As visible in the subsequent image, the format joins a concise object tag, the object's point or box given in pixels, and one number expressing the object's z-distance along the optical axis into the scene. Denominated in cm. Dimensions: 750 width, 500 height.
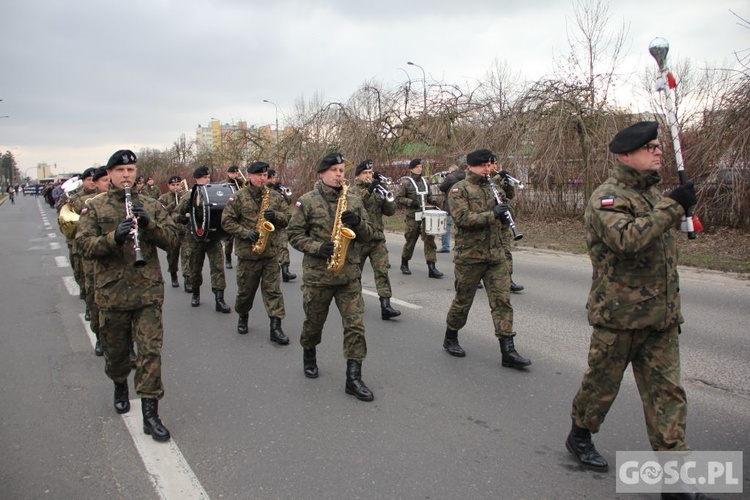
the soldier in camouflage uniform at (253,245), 651
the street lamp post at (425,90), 2205
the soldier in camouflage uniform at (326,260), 472
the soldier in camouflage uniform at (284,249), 867
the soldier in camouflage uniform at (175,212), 934
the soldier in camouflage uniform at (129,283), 405
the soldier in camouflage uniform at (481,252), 523
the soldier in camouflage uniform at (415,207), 967
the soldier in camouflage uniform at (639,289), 304
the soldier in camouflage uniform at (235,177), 933
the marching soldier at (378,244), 689
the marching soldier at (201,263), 805
